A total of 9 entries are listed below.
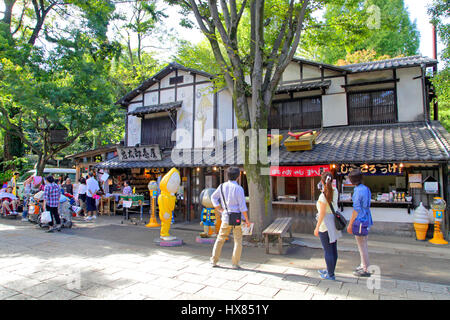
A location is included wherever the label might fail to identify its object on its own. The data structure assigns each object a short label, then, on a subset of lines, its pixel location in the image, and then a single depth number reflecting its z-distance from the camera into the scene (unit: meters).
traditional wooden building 9.13
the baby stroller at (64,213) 10.12
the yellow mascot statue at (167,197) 7.71
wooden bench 6.82
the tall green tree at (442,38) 9.26
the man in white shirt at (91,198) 11.84
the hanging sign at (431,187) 8.69
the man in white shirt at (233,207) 5.40
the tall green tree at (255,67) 8.02
